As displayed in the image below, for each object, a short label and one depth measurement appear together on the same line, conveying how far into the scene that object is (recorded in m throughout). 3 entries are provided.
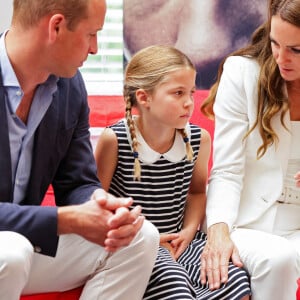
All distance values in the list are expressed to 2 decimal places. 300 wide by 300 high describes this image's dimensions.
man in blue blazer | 1.84
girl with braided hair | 2.19
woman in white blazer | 2.10
